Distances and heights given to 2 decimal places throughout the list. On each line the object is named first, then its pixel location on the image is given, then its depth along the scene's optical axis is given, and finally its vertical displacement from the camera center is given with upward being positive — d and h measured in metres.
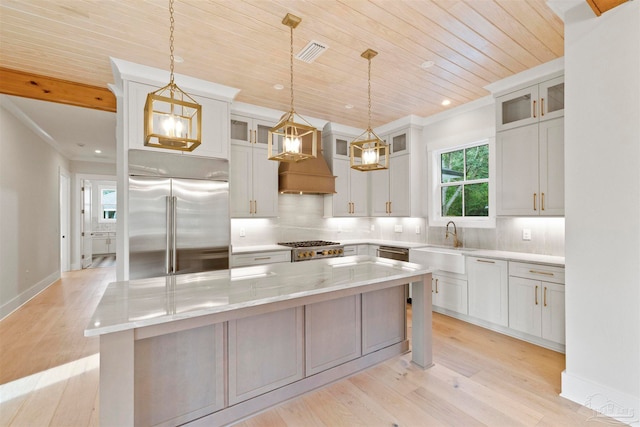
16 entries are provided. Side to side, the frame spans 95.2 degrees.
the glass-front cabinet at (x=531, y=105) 3.05 +1.21
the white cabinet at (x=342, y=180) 4.99 +0.60
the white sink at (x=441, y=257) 3.69 -0.59
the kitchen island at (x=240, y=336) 1.38 -0.80
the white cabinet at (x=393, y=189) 4.69 +0.41
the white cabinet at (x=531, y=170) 3.05 +0.48
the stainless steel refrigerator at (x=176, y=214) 3.00 +0.01
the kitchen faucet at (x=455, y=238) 4.20 -0.36
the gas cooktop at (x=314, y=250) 4.22 -0.54
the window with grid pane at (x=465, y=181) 4.05 +0.46
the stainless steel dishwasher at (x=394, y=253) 4.37 -0.61
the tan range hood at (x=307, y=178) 4.36 +0.56
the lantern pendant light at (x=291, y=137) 2.03 +0.55
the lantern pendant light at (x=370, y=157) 2.57 +0.50
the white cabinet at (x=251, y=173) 4.03 +0.59
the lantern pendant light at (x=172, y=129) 1.57 +0.49
